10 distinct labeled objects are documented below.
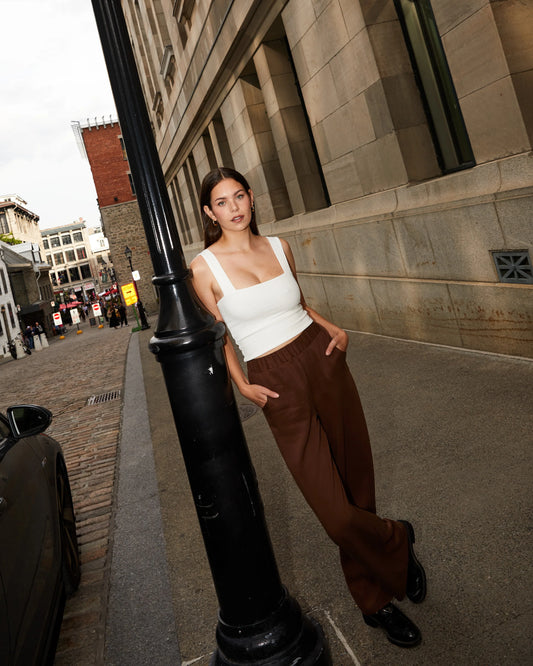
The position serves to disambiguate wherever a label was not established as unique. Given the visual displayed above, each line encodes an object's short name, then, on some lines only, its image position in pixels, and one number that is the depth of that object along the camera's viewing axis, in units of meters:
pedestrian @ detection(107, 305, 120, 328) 37.22
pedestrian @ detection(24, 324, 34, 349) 38.62
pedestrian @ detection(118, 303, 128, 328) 37.72
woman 2.31
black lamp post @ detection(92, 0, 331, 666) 2.00
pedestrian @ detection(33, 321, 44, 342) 39.13
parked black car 2.15
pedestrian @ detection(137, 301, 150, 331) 27.36
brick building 42.94
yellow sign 29.62
